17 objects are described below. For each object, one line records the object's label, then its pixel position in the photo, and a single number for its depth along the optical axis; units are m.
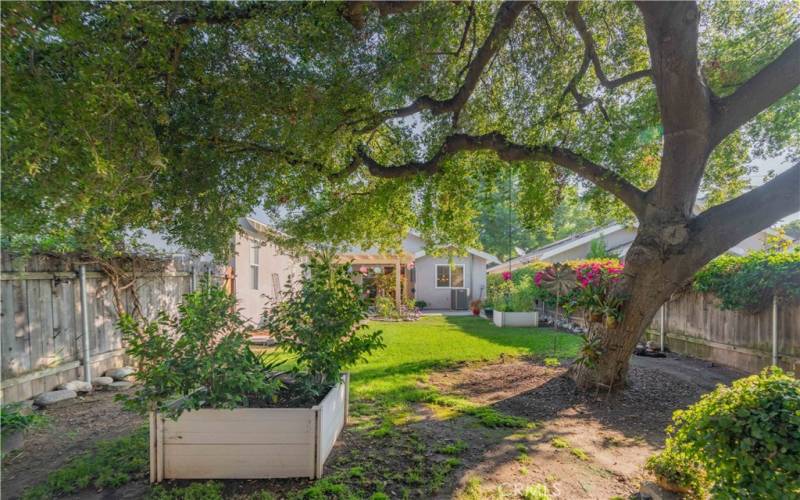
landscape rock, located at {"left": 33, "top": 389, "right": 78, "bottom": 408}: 4.71
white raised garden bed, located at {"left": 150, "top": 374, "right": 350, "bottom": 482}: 3.01
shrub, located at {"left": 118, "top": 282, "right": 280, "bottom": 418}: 2.91
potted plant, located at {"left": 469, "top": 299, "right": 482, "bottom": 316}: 16.34
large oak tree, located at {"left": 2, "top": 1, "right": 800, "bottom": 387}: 2.48
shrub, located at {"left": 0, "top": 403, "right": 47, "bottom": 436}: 3.49
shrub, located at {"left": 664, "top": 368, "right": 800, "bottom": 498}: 1.86
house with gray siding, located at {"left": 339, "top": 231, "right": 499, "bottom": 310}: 19.61
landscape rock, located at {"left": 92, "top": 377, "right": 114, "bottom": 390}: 5.59
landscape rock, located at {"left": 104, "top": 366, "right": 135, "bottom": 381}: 5.91
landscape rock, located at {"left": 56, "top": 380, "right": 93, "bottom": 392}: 5.09
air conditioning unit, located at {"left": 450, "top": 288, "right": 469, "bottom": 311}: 19.67
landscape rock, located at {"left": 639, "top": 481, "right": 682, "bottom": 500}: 2.66
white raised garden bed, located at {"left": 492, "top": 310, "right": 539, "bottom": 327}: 12.73
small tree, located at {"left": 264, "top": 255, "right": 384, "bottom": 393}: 3.62
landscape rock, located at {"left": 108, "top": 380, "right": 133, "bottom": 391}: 5.62
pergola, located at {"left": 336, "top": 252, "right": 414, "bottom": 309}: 15.58
